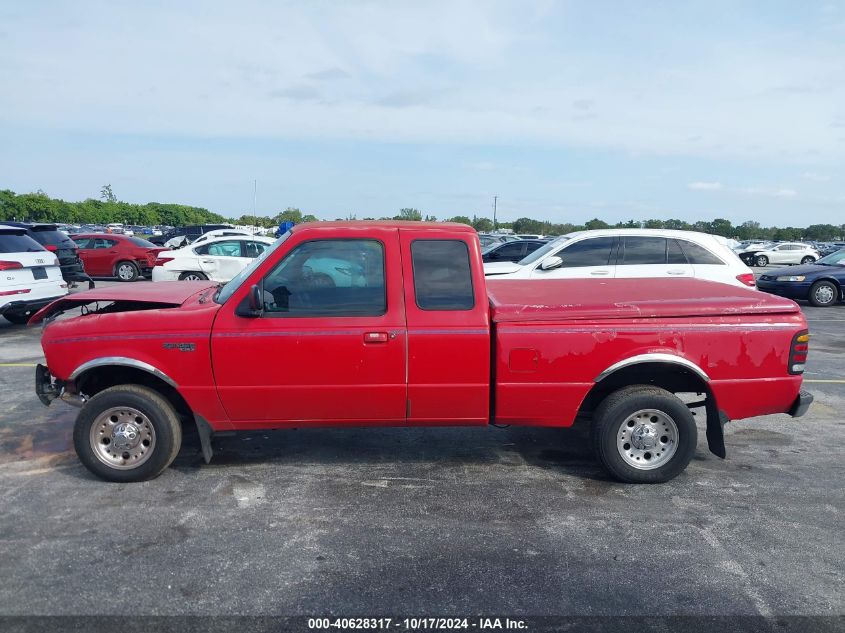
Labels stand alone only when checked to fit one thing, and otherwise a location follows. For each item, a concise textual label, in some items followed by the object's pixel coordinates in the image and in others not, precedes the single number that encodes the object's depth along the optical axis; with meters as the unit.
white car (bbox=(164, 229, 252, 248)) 31.39
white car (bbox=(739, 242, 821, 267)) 37.53
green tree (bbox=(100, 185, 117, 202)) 118.31
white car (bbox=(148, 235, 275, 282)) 15.26
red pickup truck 4.48
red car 19.73
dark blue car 15.73
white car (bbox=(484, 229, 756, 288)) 9.70
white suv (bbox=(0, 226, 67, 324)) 9.58
